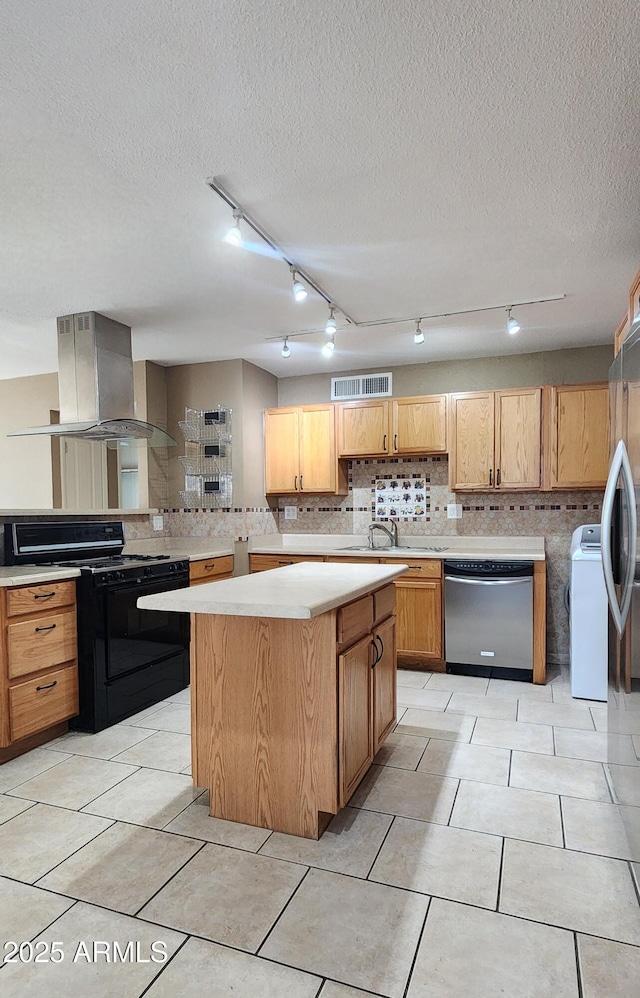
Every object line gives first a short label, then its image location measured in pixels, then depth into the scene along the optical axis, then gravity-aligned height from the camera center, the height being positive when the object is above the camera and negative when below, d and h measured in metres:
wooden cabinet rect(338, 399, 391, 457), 4.62 +0.53
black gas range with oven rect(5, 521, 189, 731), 3.10 -0.73
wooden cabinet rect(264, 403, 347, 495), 4.81 +0.36
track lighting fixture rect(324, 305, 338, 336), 3.48 +1.04
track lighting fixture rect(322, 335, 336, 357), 3.77 +0.97
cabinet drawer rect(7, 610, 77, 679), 2.73 -0.74
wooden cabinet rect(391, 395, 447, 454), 4.45 +0.53
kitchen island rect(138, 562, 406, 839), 2.03 -0.79
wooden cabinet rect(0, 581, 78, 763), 2.69 -0.85
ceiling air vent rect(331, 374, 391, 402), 4.89 +0.93
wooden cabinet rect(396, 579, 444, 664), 4.11 -0.95
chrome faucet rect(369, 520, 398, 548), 4.73 -0.34
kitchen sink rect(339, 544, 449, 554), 4.52 -0.47
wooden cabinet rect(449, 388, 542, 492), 4.20 +0.38
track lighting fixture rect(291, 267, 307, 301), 2.83 +1.02
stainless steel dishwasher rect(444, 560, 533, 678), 3.90 -0.88
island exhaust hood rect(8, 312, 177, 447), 3.54 +0.74
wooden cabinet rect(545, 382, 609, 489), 4.03 +0.38
